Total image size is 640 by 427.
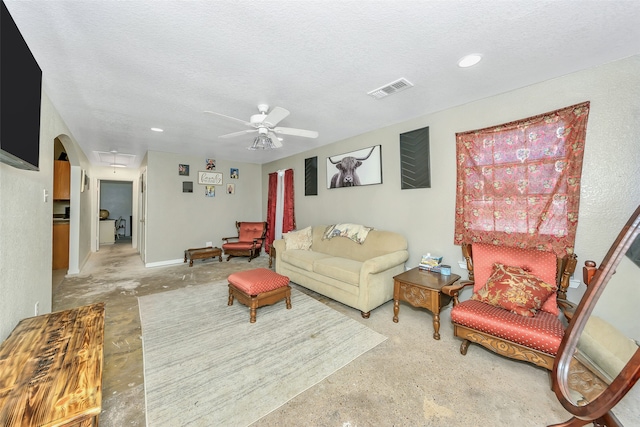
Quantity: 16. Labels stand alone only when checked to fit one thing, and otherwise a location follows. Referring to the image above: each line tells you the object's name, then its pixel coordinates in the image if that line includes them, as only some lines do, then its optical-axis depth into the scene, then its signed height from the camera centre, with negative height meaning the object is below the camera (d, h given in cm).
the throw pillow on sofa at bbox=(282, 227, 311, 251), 419 -46
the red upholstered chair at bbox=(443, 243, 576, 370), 170 -81
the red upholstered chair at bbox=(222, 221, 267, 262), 530 -63
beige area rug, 154 -122
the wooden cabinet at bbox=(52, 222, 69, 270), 452 -59
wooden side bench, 491 -82
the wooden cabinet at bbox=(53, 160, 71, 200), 418 +65
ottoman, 266 -87
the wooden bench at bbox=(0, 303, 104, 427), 93 -77
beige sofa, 275 -69
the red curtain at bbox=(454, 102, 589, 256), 213 +33
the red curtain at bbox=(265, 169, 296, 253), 541 +22
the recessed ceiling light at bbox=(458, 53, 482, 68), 189 +127
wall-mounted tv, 115 +66
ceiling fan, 247 +102
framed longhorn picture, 372 +80
